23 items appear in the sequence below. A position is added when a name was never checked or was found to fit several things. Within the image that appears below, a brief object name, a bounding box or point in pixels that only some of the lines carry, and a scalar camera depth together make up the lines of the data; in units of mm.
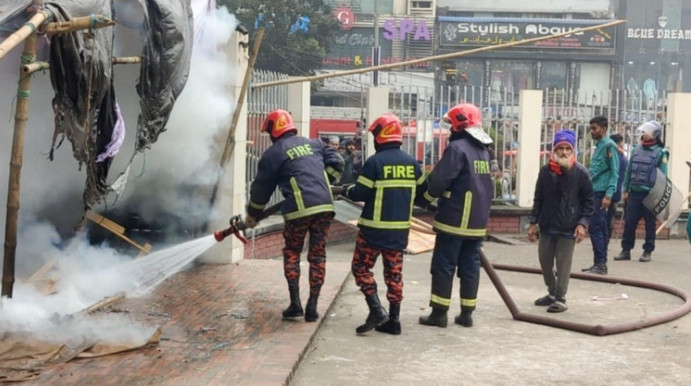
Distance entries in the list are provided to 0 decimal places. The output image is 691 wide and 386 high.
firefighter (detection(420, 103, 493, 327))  7477
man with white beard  8344
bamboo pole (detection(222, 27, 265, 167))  9570
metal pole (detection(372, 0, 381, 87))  28059
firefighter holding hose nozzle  7164
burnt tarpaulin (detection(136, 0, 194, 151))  6812
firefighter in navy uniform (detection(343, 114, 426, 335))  7129
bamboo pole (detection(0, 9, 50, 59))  4445
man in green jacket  10492
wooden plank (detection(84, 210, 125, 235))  8609
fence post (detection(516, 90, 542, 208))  15477
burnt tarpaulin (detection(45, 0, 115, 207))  5293
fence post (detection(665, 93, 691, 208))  15531
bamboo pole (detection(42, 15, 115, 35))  4883
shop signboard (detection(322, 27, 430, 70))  52062
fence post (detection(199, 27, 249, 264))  9789
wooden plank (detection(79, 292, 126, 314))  7012
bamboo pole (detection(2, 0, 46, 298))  5031
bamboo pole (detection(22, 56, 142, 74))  4984
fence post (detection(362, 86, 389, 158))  15172
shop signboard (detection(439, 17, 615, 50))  53250
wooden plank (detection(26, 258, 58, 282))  7480
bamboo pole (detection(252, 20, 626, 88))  9427
